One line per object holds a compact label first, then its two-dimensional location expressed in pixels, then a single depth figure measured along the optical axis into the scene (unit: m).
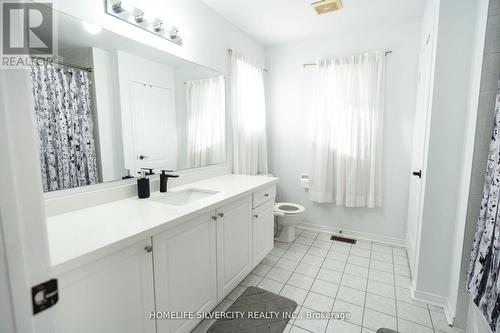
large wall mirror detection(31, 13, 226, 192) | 1.31
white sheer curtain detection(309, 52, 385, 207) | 2.77
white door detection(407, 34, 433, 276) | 1.93
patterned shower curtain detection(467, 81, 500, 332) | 1.12
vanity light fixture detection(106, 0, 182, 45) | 1.54
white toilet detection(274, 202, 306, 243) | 2.85
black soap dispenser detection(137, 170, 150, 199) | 1.67
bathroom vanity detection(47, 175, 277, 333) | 0.93
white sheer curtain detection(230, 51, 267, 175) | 2.75
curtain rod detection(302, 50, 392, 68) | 3.08
